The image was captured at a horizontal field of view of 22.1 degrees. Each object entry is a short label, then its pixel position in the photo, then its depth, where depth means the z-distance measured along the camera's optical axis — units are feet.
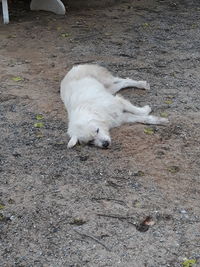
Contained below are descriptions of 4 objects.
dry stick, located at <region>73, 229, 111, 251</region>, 13.44
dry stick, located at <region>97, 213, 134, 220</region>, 14.49
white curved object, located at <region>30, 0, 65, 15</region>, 36.37
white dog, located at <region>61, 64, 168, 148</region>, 18.30
